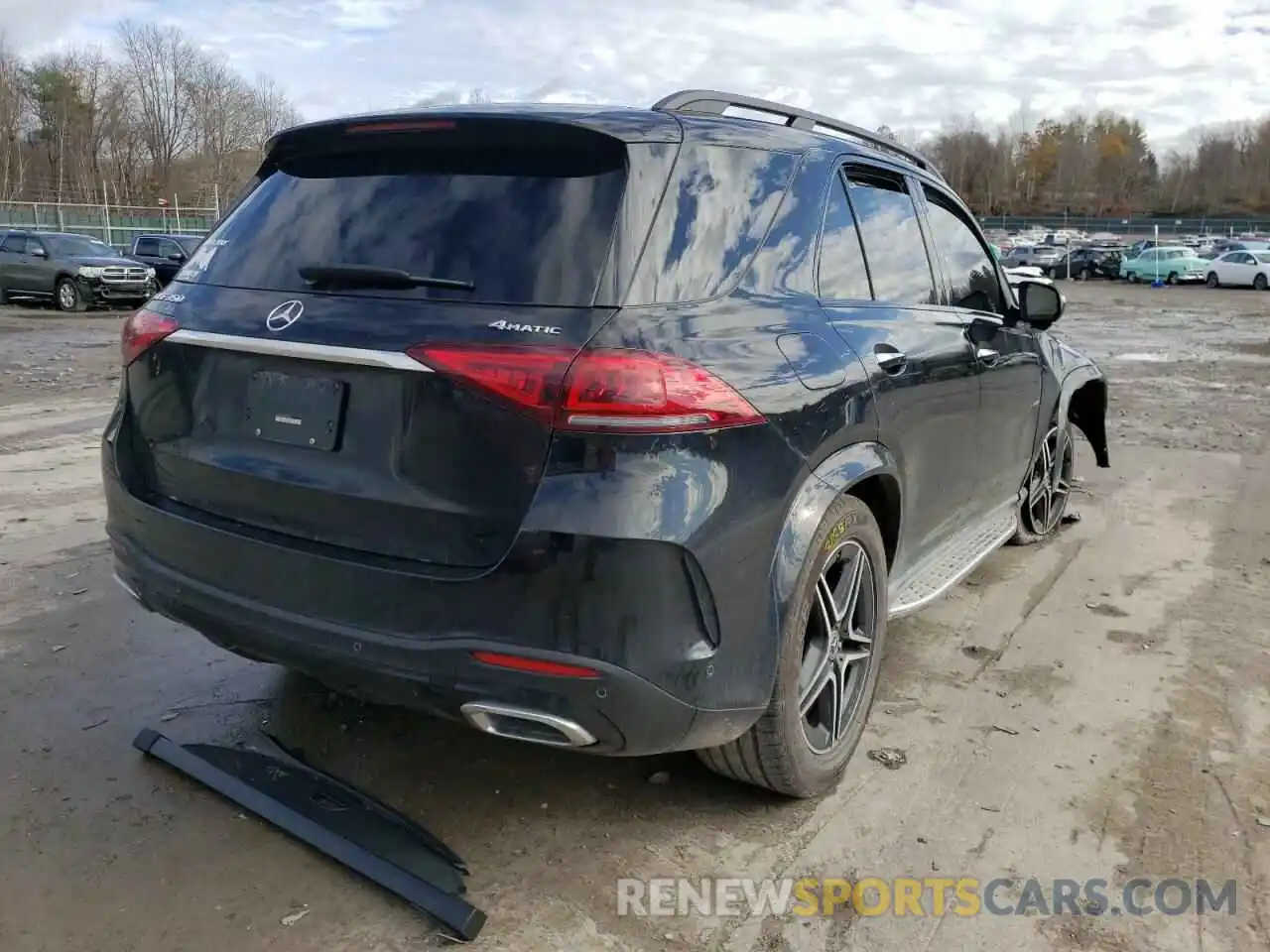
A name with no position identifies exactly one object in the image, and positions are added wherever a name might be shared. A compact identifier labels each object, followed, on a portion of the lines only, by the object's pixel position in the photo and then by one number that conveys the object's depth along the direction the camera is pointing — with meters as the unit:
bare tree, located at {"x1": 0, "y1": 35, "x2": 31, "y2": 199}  74.94
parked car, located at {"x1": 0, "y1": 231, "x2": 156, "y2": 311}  22.50
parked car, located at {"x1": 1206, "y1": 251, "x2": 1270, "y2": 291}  38.41
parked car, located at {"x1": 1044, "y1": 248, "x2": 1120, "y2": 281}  48.29
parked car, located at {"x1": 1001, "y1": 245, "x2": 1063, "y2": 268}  50.41
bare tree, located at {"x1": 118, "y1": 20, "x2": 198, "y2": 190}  81.75
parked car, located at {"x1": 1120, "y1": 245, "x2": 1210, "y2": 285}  42.78
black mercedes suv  2.30
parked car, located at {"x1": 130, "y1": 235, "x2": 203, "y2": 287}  25.64
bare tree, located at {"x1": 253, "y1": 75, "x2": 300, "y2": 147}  83.56
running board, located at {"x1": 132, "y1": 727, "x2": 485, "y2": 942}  2.55
